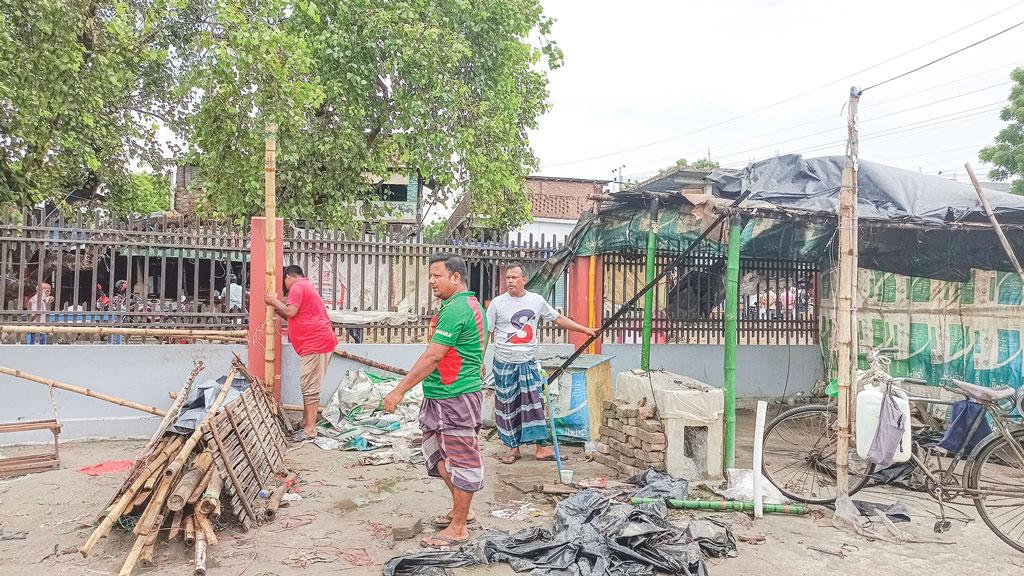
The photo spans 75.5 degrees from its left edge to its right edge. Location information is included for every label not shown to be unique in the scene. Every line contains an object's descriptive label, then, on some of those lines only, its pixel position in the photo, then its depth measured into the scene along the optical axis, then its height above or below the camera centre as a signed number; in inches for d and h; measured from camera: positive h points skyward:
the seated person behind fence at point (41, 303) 284.7 -10.3
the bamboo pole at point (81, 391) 229.5 -40.2
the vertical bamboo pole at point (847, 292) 192.5 -0.1
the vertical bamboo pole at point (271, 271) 284.8 +5.6
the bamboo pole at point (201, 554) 148.5 -62.5
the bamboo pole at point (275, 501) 188.1 -64.0
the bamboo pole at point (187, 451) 163.9 -42.7
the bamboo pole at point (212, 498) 163.5 -53.3
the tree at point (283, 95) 358.3 +125.7
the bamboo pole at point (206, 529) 161.9 -60.3
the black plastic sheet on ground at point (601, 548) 153.9 -63.8
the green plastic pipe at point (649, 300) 269.4 -4.7
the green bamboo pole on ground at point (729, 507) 195.2 -64.3
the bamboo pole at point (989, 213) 207.8 +25.7
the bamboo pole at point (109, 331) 265.9 -20.6
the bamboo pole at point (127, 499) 151.0 -53.1
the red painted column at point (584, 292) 366.3 -2.3
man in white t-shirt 245.3 -27.5
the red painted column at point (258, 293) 297.6 -4.3
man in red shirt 283.6 -21.1
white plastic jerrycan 182.2 -34.8
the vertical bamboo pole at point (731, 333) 220.8 -14.6
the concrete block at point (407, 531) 175.6 -66.3
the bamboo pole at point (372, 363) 326.3 -39.0
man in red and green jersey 167.8 -29.8
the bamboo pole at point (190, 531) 160.4 -60.7
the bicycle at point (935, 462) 178.1 -51.2
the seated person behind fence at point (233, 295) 312.0 -5.7
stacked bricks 222.7 -53.4
